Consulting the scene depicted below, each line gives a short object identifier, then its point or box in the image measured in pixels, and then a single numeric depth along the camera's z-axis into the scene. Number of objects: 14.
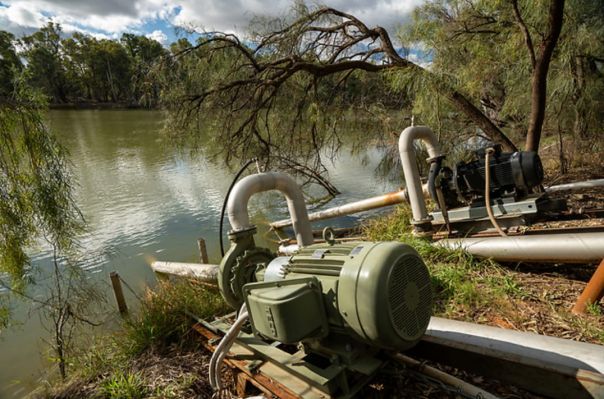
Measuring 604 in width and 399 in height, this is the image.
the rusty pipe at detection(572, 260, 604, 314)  2.03
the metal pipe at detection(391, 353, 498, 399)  1.54
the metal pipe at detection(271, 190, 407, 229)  4.36
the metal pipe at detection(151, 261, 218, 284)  3.62
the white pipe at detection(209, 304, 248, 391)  1.87
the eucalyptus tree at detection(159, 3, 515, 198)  5.62
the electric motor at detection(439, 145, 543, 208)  3.11
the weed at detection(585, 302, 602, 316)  2.04
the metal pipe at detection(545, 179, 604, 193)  4.31
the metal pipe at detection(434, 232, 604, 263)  2.34
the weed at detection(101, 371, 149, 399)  2.12
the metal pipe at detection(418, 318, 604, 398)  1.48
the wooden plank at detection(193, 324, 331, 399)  1.68
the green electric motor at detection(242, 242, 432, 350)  1.48
